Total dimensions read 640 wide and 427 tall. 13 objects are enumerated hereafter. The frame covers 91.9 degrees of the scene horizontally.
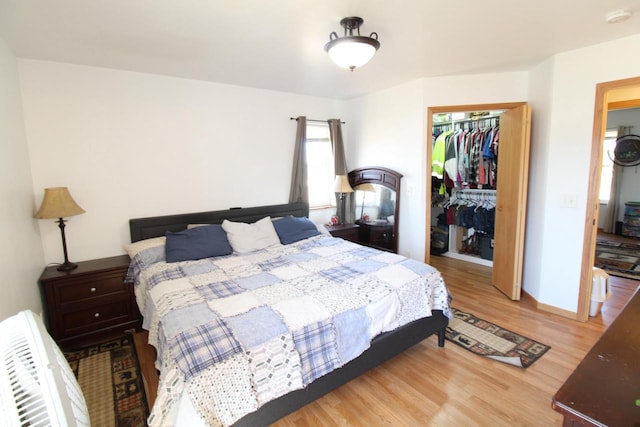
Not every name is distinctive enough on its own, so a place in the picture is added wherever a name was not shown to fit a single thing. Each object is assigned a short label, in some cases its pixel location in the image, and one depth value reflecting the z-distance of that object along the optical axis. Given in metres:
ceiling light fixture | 1.94
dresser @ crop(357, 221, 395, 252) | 4.11
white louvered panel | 0.63
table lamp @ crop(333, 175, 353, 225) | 4.23
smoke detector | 2.01
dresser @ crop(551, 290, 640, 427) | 0.78
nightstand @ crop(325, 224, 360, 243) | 4.02
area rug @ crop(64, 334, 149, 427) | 1.89
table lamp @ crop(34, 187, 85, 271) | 2.48
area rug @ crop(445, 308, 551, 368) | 2.36
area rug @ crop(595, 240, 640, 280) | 4.04
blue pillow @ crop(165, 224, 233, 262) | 2.79
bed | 1.43
